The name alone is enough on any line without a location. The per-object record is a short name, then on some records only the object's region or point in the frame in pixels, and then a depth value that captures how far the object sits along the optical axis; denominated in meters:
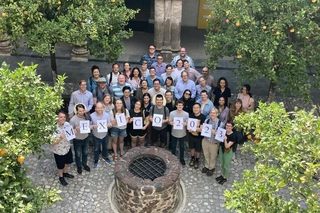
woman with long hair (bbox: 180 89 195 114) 6.93
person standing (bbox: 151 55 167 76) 7.93
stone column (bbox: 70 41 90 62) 10.40
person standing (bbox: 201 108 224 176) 6.39
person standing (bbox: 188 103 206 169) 6.51
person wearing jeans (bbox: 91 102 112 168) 6.46
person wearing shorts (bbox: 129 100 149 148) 6.70
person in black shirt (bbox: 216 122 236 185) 6.17
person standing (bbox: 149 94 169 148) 6.66
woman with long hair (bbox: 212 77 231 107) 7.35
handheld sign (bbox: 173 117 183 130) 6.57
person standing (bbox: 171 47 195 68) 7.95
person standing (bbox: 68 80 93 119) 6.92
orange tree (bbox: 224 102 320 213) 3.76
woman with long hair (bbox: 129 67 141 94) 7.41
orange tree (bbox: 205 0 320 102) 6.65
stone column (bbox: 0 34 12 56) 10.34
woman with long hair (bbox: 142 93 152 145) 6.79
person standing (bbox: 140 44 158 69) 8.20
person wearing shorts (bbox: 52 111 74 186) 6.01
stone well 5.72
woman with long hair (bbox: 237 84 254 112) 7.14
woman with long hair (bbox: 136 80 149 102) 7.15
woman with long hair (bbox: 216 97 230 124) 6.85
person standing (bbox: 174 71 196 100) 7.31
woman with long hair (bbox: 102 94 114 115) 6.55
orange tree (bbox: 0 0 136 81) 6.73
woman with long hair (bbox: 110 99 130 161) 6.61
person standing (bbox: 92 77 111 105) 7.11
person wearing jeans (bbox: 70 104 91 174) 6.30
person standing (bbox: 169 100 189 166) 6.59
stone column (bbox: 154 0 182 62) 9.47
